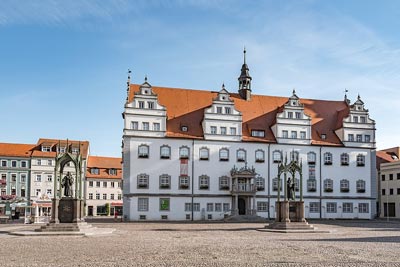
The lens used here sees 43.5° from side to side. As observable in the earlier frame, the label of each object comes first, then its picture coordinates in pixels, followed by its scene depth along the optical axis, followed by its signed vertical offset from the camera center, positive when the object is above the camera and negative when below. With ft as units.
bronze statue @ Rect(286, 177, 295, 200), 114.73 -1.75
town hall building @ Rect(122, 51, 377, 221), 174.70 +9.73
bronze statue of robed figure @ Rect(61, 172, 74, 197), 102.12 -1.25
